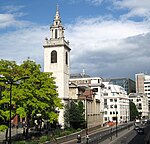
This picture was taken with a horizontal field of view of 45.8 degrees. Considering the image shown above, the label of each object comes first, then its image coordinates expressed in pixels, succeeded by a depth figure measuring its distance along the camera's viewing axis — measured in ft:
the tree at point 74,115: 156.65
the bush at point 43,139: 104.00
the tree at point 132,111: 314.18
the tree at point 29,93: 98.43
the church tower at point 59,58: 166.73
